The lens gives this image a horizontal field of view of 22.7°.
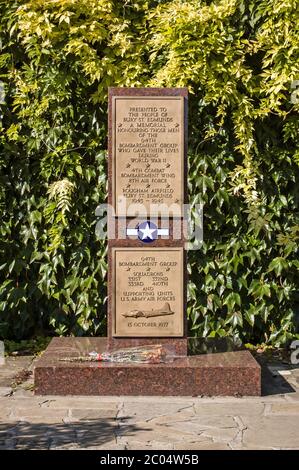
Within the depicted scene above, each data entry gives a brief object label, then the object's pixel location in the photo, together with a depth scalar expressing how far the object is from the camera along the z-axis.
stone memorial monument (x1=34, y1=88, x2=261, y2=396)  5.48
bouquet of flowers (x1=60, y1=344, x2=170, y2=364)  5.37
